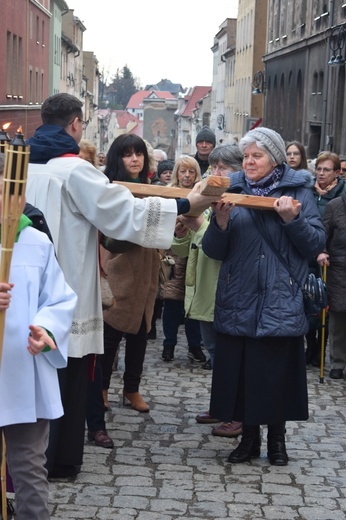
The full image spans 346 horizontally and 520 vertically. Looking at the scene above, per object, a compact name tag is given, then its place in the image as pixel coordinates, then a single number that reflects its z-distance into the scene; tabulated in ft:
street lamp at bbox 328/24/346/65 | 85.76
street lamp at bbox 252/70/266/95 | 159.02
